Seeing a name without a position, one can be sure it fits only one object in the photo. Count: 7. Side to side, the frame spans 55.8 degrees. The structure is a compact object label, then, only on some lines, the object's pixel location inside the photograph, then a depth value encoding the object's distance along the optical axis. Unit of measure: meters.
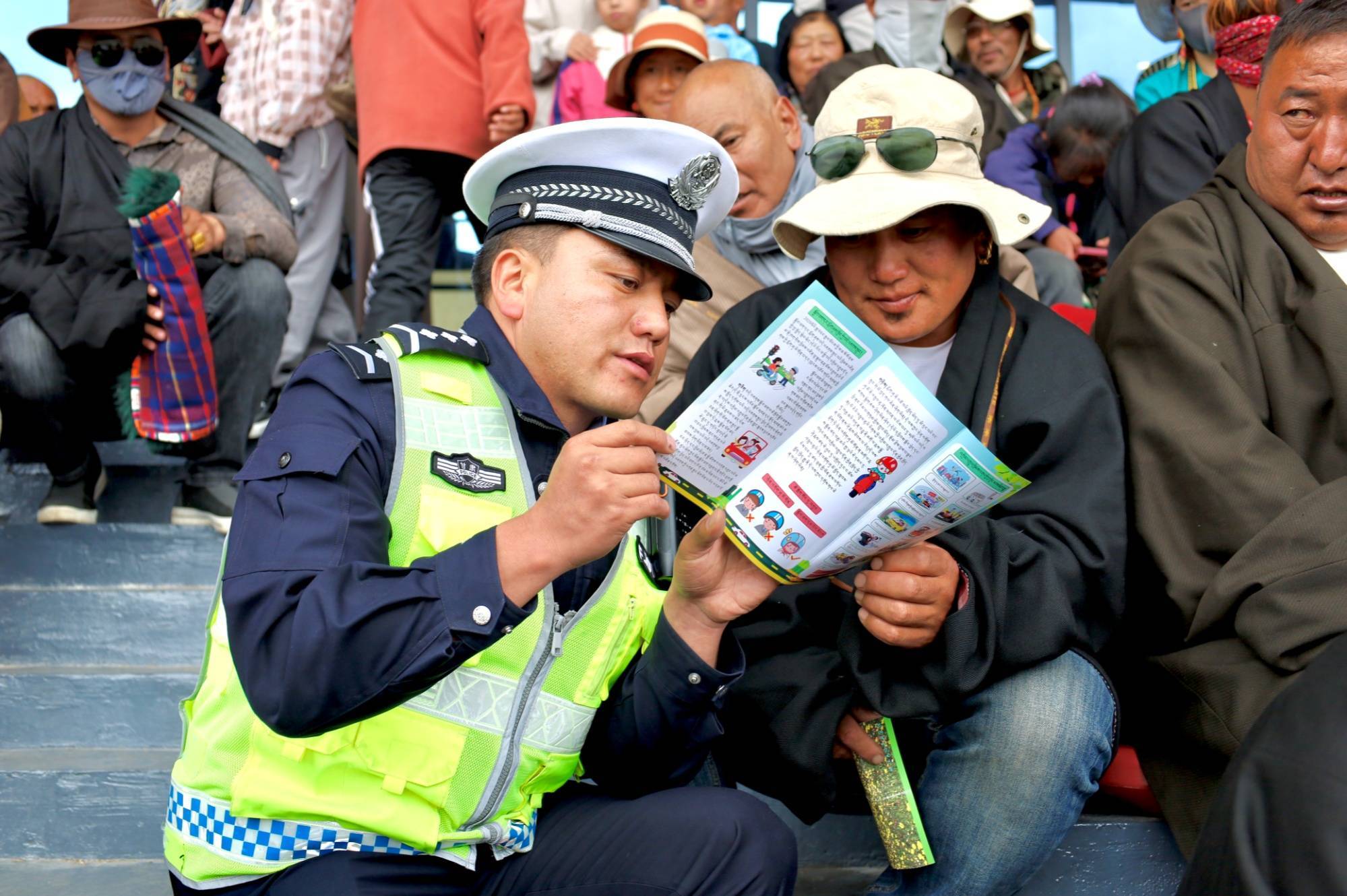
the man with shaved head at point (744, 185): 3.63
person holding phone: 5.11
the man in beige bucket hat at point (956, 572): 2.10
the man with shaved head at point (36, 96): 5.89
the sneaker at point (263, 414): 4.87
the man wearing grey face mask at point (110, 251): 4.06
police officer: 1.58
